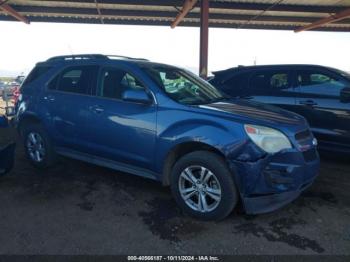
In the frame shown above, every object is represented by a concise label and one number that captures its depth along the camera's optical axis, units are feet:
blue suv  11.28
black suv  18.04
